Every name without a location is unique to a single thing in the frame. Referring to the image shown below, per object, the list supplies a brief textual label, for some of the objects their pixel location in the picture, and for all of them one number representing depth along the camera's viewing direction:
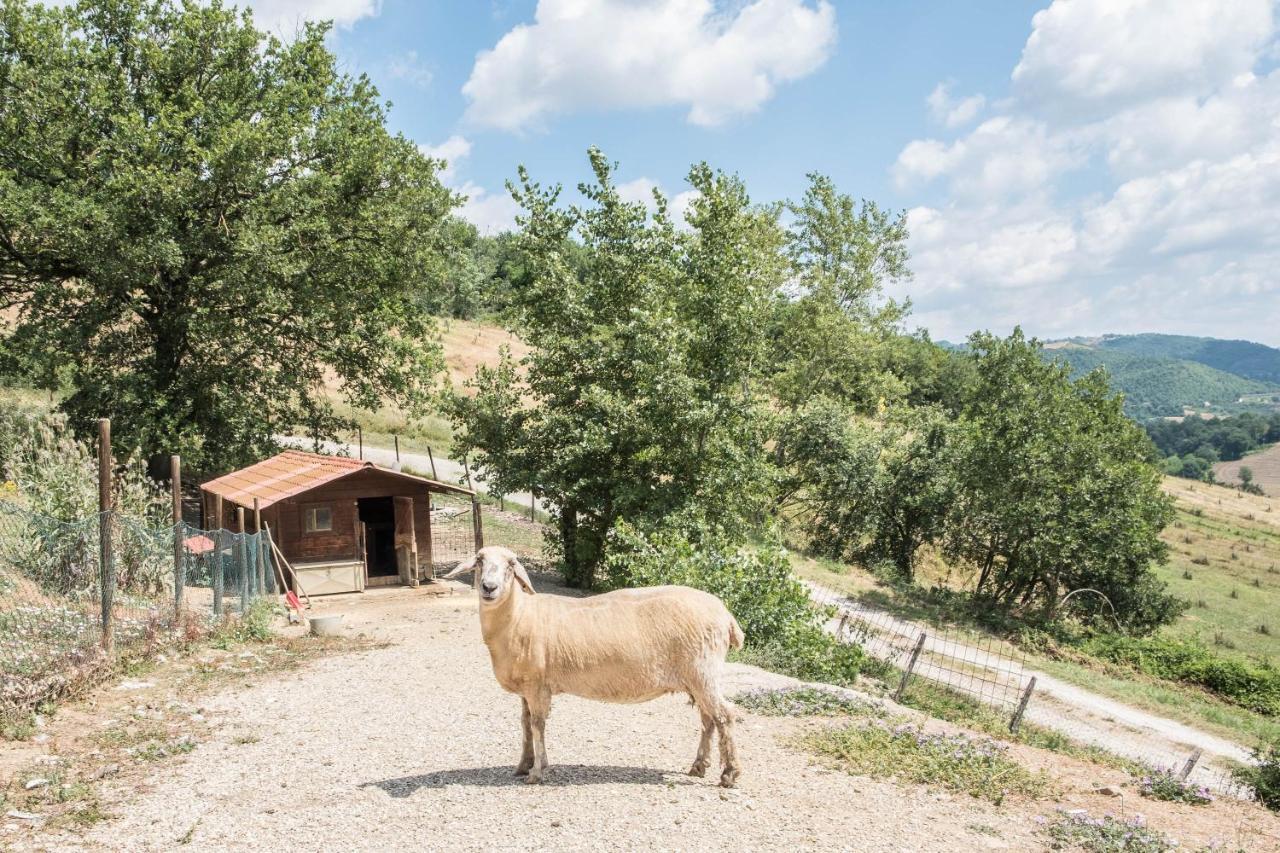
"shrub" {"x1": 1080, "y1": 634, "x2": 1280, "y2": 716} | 22.62
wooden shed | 18.83
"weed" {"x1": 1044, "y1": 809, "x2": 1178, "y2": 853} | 7.76
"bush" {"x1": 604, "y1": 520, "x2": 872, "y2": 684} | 14.80
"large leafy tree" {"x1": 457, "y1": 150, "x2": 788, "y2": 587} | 20.47
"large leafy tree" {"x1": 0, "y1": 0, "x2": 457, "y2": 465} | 20.98
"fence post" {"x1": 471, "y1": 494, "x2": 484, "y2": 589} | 19.44
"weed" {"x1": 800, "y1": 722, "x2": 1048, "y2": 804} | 9.16
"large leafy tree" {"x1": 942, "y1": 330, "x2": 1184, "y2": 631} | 26.34
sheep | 8.32
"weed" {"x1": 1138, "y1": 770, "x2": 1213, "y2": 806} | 10.00
